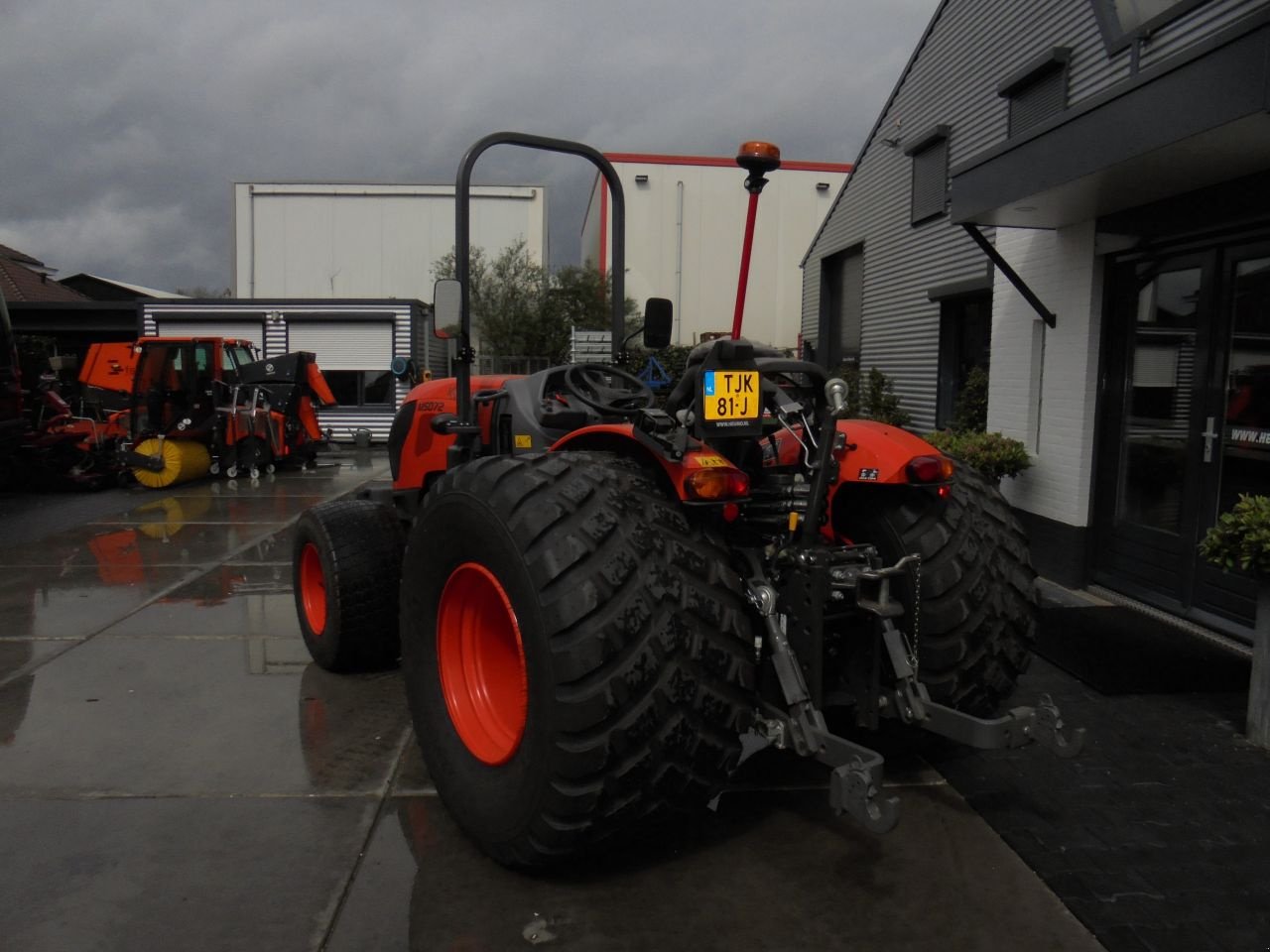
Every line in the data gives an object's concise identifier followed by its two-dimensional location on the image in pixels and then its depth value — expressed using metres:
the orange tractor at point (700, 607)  2.48
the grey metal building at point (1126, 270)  5.05
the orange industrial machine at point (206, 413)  13.20
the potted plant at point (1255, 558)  3.92
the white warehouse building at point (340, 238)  31.09
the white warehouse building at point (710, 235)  31.62
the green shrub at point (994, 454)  7.42
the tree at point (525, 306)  29.42
